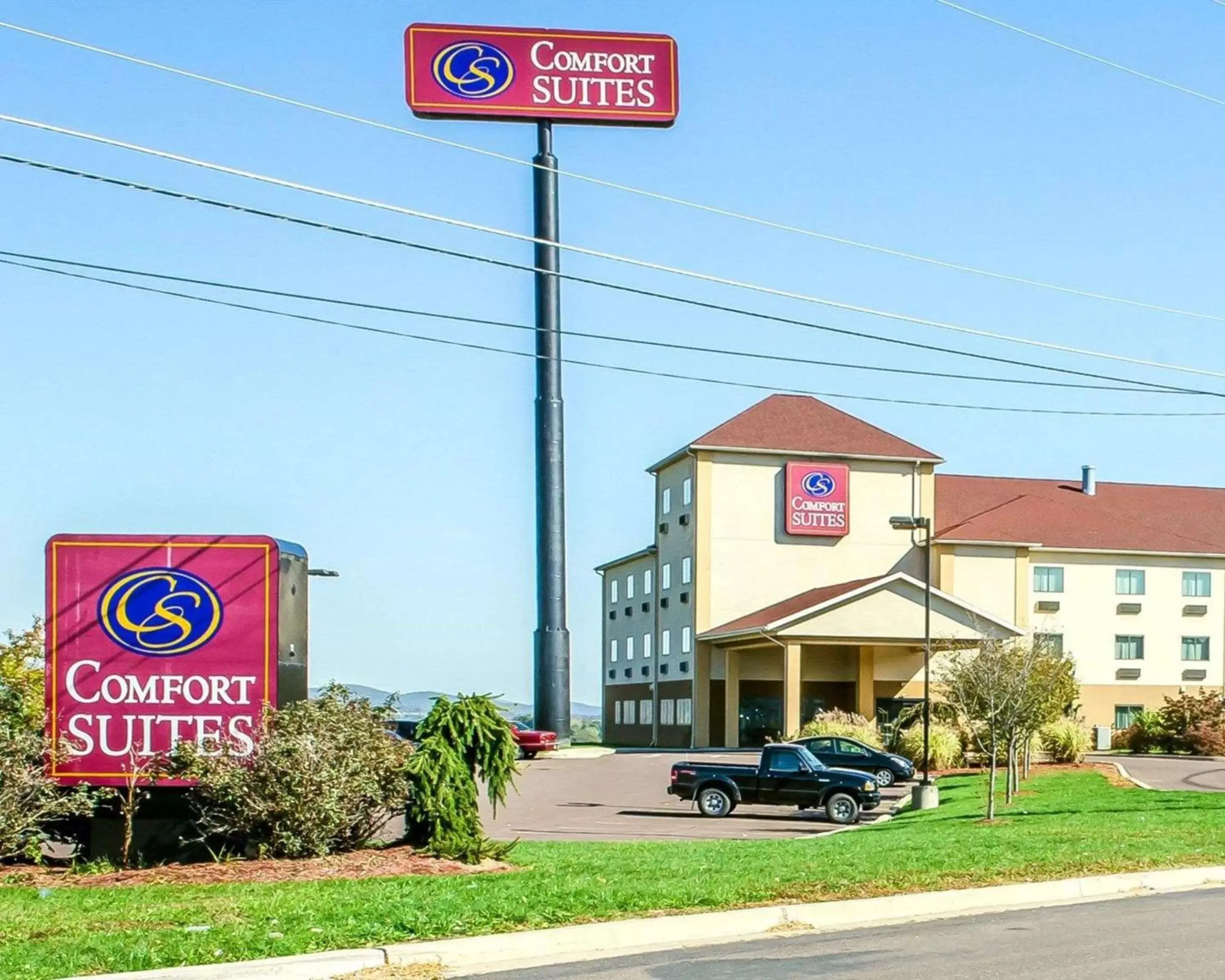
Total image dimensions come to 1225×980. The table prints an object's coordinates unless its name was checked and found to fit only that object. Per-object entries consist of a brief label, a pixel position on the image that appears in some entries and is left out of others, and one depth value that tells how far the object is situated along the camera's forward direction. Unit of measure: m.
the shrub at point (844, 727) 45.47
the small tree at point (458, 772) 15.23
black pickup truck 29.72
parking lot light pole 31.31
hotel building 61.19
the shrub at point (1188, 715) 49.47
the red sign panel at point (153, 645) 15.95
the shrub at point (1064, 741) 40.72
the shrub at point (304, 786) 14.81
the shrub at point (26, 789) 14.77
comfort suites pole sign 41.31
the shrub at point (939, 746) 41.72
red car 42.19
